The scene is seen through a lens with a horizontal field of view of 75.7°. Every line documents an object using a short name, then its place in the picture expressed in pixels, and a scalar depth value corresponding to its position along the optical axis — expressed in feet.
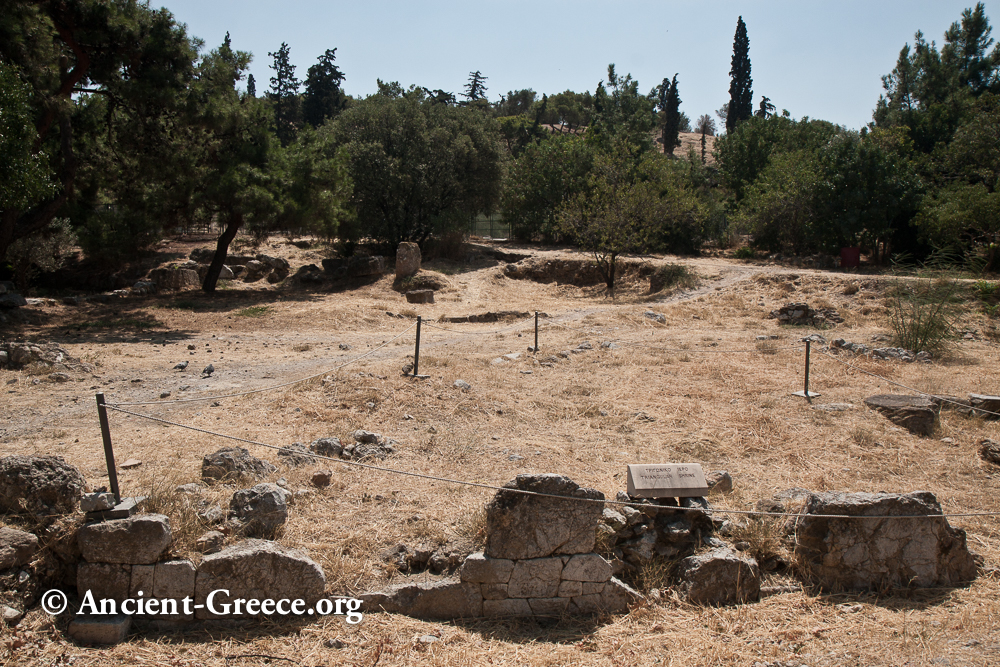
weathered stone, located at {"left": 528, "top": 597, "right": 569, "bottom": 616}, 14.99
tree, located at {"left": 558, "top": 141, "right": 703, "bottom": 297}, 71.67
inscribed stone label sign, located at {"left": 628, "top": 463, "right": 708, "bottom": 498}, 16.62
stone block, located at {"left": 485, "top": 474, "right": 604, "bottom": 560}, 15.06
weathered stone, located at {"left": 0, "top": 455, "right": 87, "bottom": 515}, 14.32
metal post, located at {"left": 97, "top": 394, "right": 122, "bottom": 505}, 14.04
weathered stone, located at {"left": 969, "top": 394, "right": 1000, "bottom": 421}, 27.45
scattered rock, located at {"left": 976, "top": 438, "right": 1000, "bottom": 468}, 23.15
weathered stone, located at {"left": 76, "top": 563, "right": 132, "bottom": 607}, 13.88
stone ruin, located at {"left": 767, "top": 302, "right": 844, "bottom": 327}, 52.80
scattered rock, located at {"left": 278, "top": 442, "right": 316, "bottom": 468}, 20.53
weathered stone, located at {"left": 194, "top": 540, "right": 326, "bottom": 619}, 14.01
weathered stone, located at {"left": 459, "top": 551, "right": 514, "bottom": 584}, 14.89
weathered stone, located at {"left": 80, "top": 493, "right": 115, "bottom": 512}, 14.14
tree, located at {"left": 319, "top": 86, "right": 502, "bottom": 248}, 77.41
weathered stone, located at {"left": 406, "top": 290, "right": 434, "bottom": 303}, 61.11
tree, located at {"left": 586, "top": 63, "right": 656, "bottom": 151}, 126.72
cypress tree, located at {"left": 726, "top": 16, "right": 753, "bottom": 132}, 159.33
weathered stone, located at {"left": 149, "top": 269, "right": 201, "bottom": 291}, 64.18
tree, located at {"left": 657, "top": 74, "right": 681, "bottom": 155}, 175.50
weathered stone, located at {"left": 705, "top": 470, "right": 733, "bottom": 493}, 19.81
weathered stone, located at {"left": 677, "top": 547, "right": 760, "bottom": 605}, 15.46
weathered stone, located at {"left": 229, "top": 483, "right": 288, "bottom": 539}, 15.84
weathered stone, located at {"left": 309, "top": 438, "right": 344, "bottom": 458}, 21.72
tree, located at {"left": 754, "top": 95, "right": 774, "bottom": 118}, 192.53
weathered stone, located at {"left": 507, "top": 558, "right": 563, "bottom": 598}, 14.96
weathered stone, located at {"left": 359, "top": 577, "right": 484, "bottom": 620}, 14.69
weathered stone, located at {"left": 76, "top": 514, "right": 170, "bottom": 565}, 13.79
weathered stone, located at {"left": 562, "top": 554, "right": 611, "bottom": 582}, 15.14
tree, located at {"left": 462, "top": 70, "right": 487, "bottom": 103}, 249.14
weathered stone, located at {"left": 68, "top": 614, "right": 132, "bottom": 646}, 13.11
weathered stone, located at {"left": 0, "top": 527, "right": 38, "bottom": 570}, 13.38
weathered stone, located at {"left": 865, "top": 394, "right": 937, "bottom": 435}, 26.37
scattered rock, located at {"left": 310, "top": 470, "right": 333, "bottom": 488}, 19.06
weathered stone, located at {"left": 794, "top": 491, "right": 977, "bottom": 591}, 16.07
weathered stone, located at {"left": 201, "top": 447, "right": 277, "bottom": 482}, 18.53
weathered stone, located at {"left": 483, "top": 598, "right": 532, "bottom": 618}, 14.85
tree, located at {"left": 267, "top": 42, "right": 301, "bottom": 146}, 170.01
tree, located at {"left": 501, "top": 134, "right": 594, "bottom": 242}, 97.86
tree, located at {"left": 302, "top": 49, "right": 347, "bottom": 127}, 148.97
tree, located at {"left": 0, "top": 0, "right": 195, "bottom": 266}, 41.37
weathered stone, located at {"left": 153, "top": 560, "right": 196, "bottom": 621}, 13.92
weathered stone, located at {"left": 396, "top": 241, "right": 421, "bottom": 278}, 67.56
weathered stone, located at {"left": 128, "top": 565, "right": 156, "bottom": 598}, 13.85
